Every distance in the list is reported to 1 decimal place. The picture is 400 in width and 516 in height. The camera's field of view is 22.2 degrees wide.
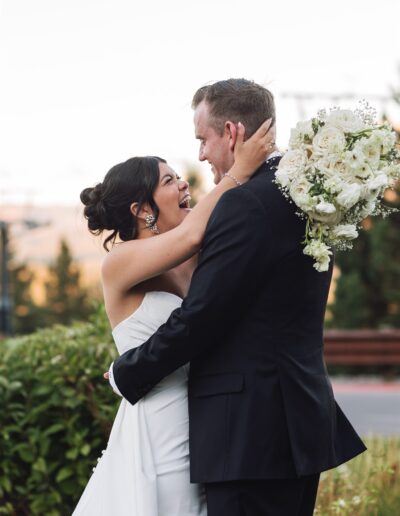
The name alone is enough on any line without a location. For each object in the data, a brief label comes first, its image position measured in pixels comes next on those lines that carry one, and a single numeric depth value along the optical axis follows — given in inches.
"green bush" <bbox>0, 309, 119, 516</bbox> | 220.4
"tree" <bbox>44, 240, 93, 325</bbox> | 2822.3
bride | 139.6
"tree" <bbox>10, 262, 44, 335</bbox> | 2566.4
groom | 130.3
